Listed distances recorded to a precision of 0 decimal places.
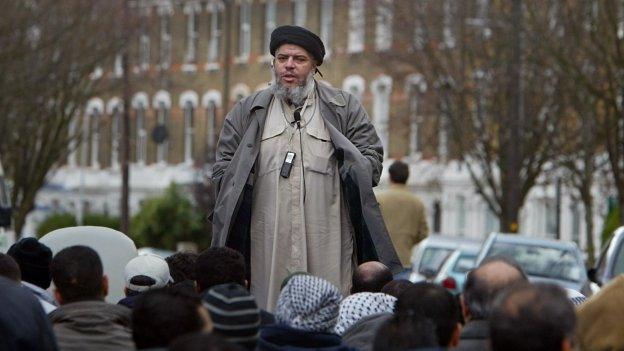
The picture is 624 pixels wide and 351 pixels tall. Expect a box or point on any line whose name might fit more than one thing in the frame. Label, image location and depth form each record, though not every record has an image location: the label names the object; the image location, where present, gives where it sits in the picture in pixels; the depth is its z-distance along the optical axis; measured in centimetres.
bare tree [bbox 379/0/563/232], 4116
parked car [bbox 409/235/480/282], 3037
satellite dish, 6388
